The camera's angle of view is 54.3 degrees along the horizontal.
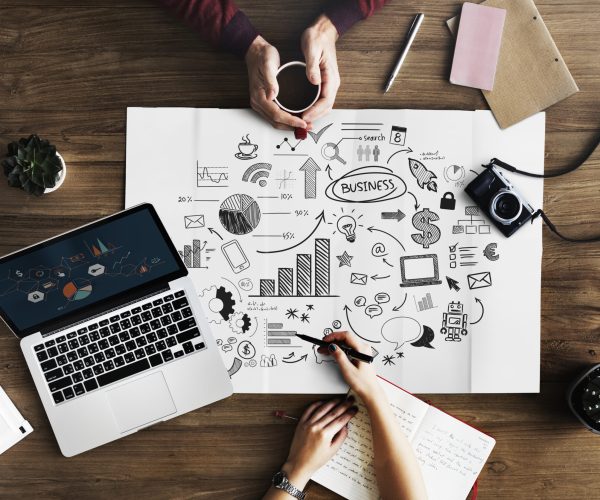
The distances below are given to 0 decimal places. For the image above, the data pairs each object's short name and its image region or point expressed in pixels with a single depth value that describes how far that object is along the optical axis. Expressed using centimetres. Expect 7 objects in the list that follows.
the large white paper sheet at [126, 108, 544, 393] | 108
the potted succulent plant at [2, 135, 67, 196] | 102
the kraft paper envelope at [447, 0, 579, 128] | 108
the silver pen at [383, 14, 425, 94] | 108
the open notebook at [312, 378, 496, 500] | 107
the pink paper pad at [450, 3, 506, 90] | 108
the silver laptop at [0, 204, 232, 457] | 106
